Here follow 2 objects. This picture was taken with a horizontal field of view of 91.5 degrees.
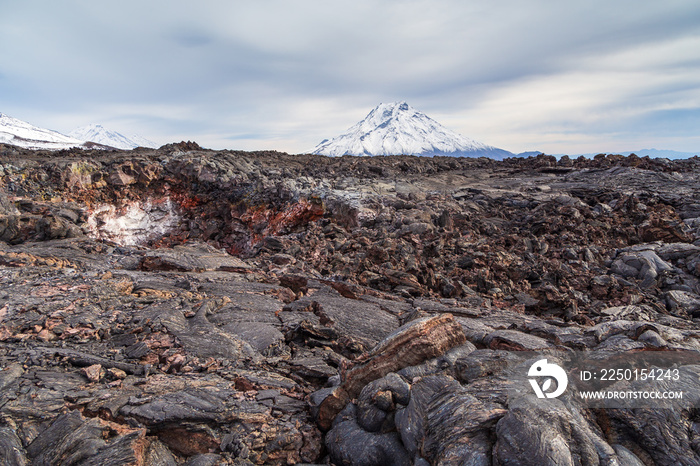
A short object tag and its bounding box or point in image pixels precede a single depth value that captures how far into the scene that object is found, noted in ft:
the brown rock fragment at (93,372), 20.11
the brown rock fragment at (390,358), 19.63
